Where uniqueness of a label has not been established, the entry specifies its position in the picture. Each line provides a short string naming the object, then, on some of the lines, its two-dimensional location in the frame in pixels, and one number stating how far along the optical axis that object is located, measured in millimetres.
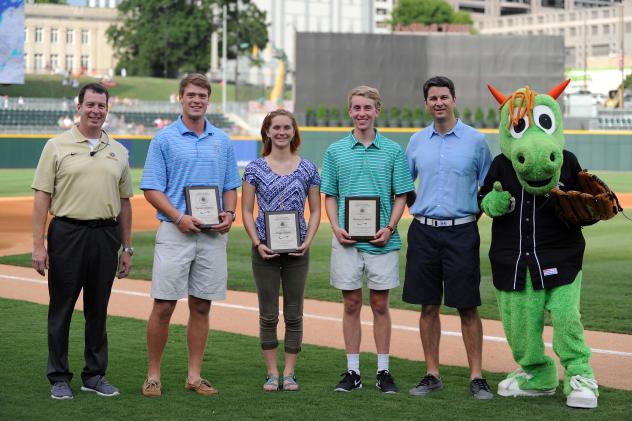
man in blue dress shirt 7402
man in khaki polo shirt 7160
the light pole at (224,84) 58281
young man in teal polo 7492
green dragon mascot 7082
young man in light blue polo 7246
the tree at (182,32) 91688
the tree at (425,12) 116938
